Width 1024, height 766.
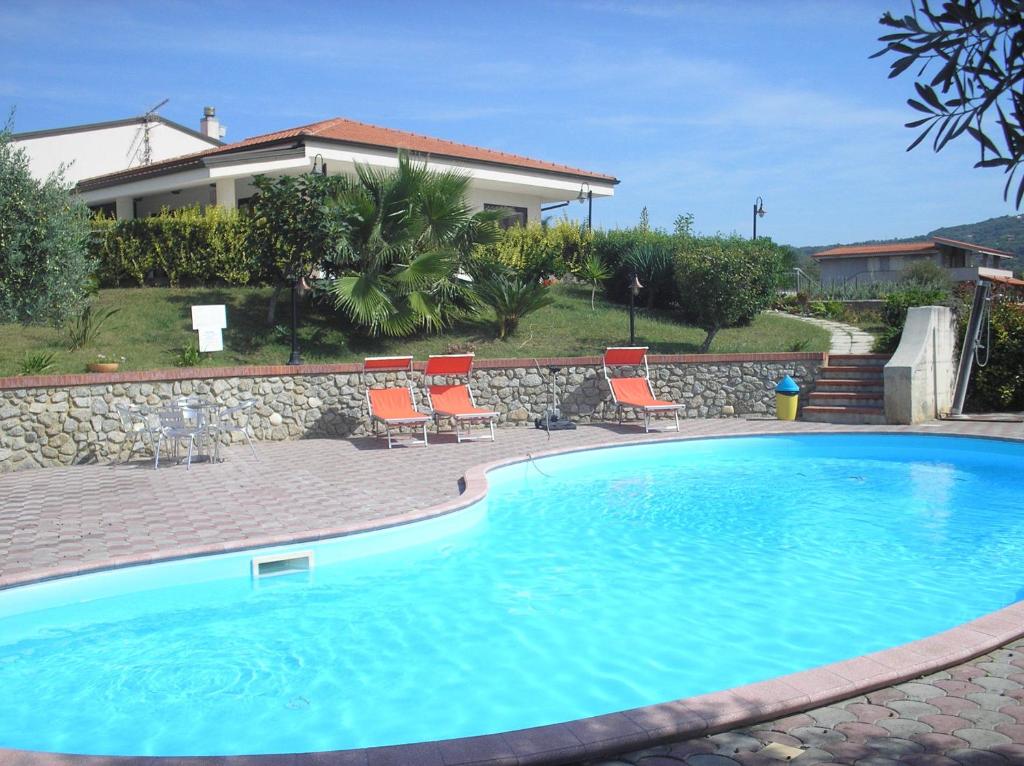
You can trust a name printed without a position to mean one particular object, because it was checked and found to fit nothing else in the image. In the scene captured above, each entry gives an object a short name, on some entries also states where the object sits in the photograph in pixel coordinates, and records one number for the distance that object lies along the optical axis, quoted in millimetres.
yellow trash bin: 15594
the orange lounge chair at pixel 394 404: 13359
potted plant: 12794
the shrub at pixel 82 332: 14289
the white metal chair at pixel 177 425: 11531
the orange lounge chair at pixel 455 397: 13961
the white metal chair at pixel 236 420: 12677
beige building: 50844
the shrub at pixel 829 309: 22609
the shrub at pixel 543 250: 20234
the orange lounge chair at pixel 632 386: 15000
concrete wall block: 14852
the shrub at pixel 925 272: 34438
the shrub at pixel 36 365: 12539
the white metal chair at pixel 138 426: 11594
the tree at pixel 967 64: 2516
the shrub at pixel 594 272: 20656
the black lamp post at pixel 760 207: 29734
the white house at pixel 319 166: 19484
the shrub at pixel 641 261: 20625
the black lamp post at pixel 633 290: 16672
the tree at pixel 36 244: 11117
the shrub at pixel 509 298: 17109
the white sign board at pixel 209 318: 13781
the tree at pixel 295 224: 14438
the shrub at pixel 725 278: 16594
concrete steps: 15336
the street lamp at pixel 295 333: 14298
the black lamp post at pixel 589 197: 25156
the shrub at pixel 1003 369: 15617
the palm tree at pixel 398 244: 15180
